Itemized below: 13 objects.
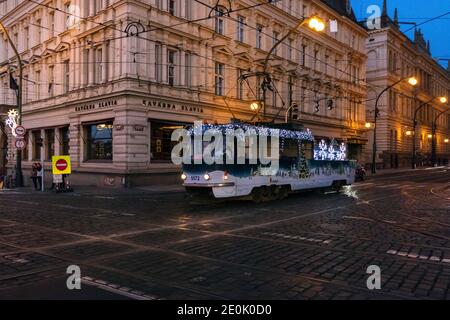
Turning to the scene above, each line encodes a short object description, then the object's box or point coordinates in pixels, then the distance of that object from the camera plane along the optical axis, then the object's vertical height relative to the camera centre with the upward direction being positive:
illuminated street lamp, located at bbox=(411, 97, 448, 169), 72.78 +3.55
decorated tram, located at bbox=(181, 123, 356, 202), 15.11 +0.05
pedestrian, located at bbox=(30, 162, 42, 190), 25.09 -0.51
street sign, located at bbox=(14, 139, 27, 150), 23.73 +1.10
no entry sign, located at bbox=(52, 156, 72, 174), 22.50 +0.01
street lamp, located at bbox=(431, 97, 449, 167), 72.91 +2.86
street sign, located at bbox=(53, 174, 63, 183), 22.81 -0.72
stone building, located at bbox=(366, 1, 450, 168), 63.22 +11.05
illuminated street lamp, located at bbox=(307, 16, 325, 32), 18.27 +5.93
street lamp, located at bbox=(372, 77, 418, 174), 38.92 +1.54
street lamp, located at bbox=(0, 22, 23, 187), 25.48 -0.08
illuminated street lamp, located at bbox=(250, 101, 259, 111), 28.36 +3.97
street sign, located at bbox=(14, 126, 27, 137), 23.69 +1.81
